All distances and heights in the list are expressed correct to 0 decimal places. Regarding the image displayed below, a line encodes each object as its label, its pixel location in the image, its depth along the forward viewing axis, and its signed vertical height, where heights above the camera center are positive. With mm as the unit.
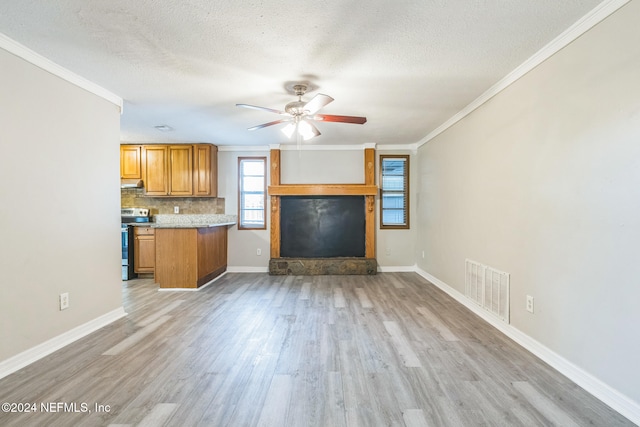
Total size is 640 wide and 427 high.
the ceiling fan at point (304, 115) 2629 +915
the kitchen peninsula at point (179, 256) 4043 -751
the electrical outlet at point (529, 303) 2279 -803
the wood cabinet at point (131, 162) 5027 +772
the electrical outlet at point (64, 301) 2367 -835
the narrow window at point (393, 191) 5363 +288
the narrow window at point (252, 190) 5391 +295
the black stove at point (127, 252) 4676 -811
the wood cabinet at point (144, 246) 4758 -713
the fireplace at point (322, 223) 5238 -337
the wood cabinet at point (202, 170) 5027 +633
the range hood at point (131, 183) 4938 +385
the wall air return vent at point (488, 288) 2626 -857
